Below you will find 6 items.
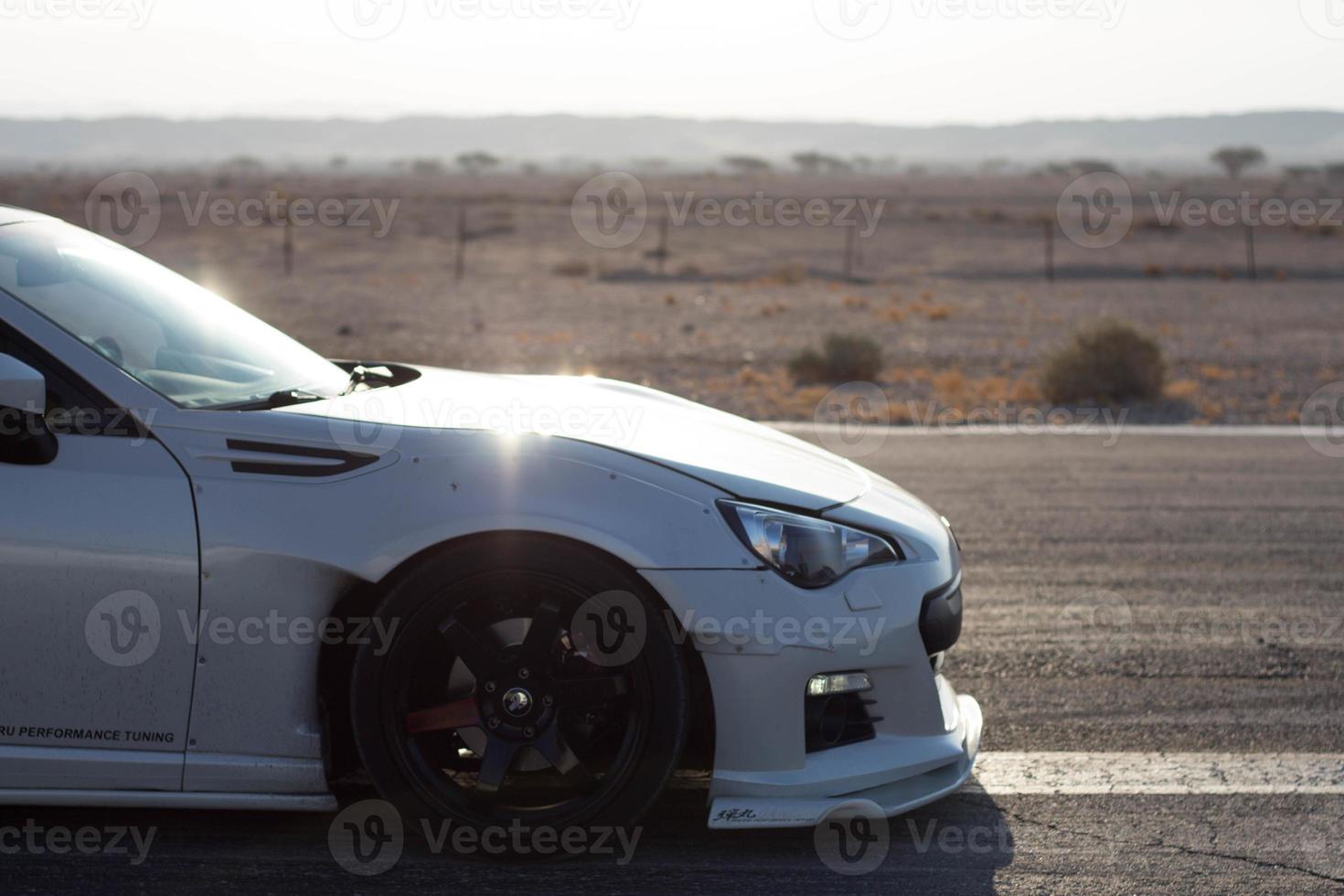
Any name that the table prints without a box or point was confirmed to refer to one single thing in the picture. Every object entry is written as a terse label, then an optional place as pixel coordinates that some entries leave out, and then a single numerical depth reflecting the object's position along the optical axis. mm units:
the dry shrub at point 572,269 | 34500
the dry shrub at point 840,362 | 16516
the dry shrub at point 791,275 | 32781
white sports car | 3215
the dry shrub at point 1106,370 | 14742
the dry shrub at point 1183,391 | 15034
